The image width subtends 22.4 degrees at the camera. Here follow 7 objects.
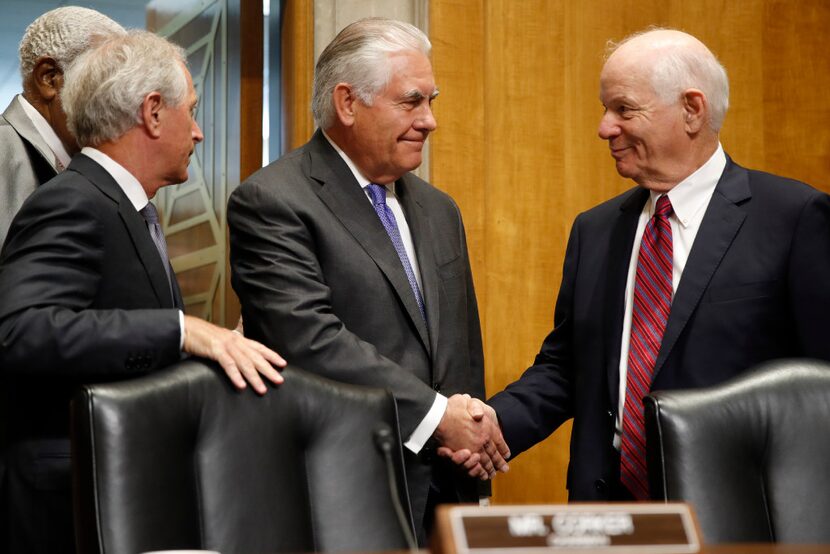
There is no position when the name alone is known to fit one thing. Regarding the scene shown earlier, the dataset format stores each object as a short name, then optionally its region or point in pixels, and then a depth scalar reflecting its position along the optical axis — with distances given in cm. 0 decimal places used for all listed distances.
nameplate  183
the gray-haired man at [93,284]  269
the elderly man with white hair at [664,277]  302
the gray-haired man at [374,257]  300
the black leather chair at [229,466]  244
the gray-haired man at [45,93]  316
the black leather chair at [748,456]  256
